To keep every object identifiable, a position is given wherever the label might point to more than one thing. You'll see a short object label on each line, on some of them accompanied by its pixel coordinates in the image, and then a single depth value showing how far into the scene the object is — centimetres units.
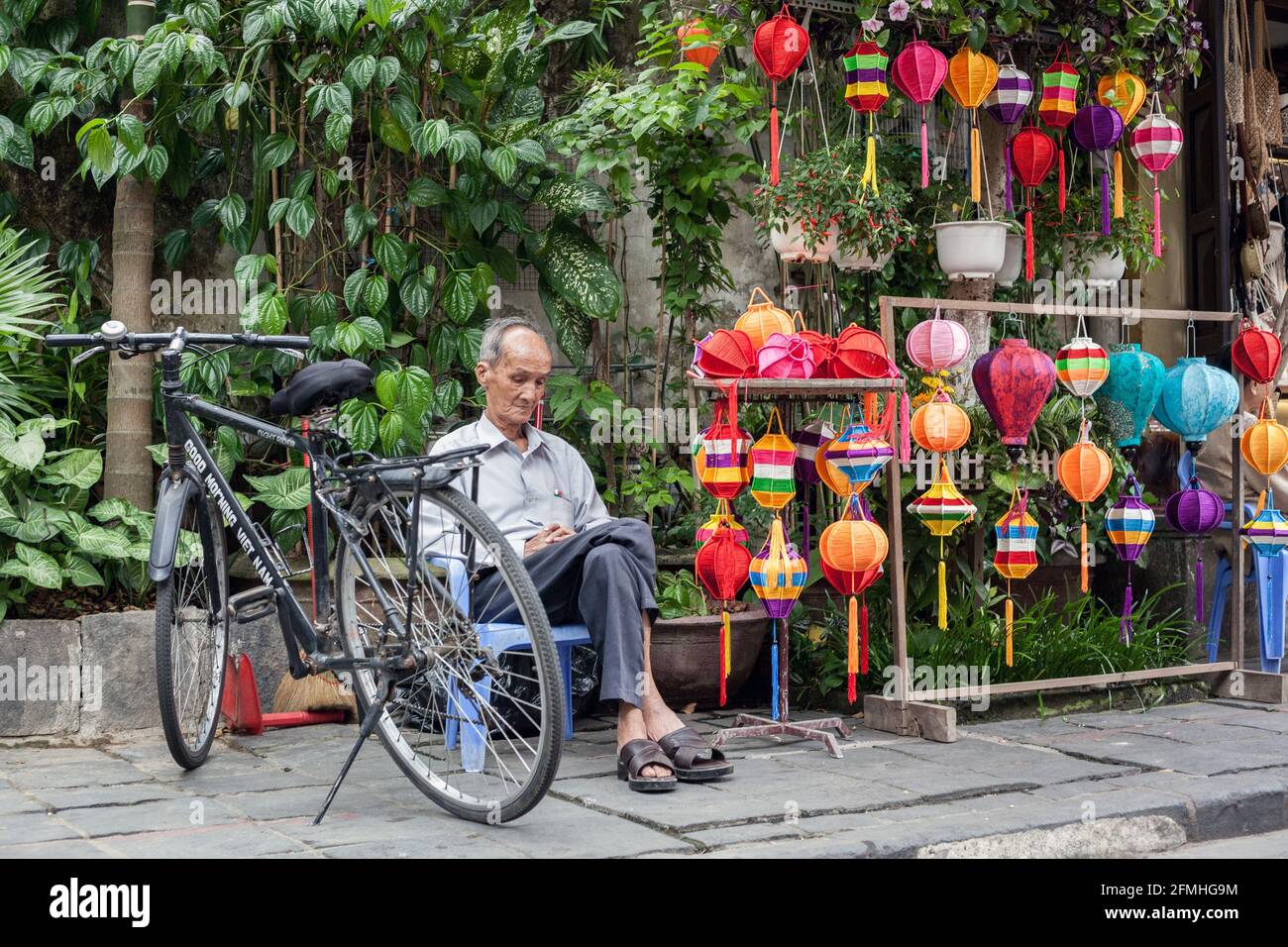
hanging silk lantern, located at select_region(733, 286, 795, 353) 464
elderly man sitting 393
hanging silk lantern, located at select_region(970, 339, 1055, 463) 472
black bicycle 347
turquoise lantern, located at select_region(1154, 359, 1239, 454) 513
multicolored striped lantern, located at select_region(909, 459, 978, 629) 480
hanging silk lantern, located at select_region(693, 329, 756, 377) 438
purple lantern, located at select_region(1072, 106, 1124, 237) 518
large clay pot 505
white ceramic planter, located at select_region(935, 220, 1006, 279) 508
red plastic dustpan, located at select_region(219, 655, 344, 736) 470
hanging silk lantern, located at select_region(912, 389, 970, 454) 465
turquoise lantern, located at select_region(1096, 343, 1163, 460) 516
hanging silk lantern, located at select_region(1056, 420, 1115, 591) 490
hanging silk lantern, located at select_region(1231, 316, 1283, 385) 534
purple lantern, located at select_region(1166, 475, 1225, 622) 530
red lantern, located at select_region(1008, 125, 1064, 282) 514
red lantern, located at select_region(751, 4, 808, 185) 479
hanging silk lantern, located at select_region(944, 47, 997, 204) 492
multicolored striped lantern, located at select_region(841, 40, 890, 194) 482
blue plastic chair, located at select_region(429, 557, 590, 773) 363
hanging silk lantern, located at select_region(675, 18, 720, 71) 515
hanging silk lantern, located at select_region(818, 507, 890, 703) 452
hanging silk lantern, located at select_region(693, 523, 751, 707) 447
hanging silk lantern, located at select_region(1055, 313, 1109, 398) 493
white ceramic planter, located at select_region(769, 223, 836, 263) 505
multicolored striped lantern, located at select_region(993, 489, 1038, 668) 493
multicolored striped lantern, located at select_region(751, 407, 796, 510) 446
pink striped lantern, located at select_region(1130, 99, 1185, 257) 537
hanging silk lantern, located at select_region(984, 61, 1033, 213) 508
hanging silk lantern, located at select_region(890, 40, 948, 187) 481
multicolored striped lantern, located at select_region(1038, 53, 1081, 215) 513
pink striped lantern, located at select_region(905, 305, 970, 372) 467
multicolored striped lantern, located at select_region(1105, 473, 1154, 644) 517
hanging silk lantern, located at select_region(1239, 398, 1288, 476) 527
